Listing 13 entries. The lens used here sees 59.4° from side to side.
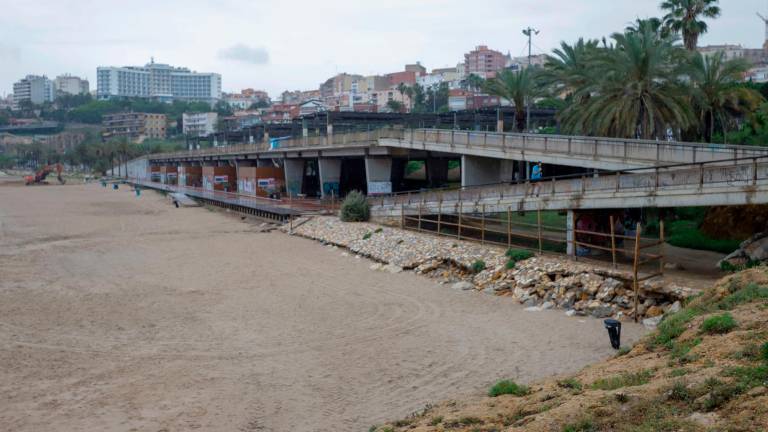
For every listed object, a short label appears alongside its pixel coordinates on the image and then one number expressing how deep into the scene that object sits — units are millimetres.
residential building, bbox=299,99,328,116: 151000
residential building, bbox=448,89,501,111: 145375
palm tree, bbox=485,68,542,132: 39594
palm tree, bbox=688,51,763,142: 31875
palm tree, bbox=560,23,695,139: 28672
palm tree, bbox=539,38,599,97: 34809
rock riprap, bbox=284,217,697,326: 20516
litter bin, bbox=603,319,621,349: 17000
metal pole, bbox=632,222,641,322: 20016
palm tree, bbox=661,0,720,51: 40688
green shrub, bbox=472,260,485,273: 26942
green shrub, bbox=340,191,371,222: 41125
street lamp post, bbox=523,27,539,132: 51344
